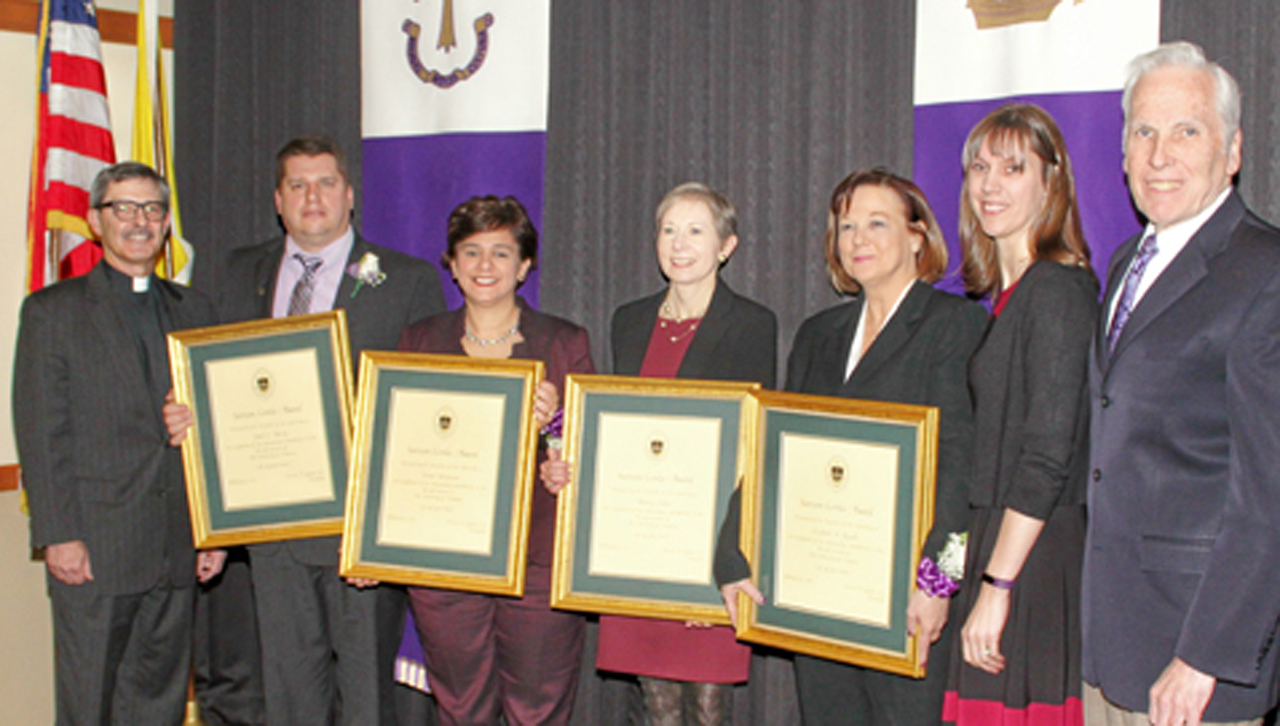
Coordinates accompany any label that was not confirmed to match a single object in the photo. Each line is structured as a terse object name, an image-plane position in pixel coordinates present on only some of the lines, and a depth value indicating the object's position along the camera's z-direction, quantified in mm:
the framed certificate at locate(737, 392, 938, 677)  2357
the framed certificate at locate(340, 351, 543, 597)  2969
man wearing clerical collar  3328
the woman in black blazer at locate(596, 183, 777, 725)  3045
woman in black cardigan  2215
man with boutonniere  3416
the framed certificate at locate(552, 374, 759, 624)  2773
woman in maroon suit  3188
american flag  4348
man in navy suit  1796
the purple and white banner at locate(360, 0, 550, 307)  4227
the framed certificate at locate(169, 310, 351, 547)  3174
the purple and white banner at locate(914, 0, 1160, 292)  3119
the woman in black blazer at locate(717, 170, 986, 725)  2361
